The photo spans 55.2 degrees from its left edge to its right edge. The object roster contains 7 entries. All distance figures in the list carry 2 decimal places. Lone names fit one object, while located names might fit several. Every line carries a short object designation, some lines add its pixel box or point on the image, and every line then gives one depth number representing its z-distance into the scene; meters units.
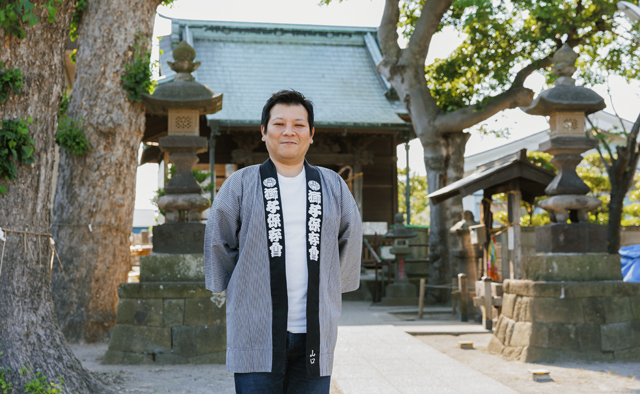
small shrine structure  8.82
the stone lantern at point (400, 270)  13.17
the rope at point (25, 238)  4.34
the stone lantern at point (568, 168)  7.00
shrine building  15.59
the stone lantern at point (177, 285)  6.53
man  2.39
